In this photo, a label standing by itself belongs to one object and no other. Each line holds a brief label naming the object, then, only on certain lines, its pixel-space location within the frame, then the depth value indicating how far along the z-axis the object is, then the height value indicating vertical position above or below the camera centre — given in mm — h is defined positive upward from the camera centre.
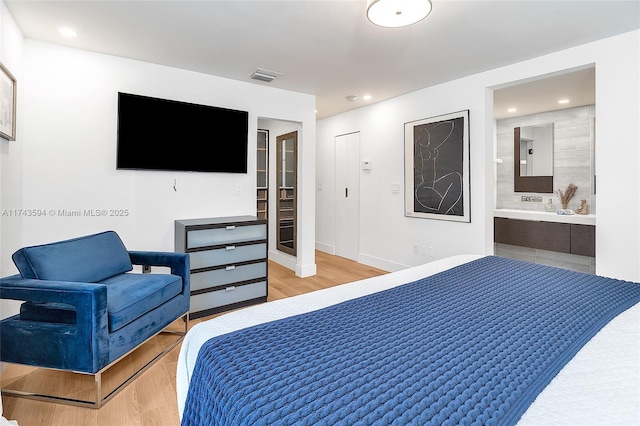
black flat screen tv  3150 +725
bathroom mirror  4770 +738
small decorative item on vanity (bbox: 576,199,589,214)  4258 +11
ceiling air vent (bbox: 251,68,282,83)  3496 +1421
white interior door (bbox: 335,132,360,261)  5347 +210
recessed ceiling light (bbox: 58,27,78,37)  2588 +1370
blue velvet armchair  1802 -630
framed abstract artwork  3762 +487
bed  750 -433
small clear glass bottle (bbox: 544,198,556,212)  4699 +24
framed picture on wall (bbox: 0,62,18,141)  2181 +707
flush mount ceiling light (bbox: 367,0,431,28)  1874 +1140
